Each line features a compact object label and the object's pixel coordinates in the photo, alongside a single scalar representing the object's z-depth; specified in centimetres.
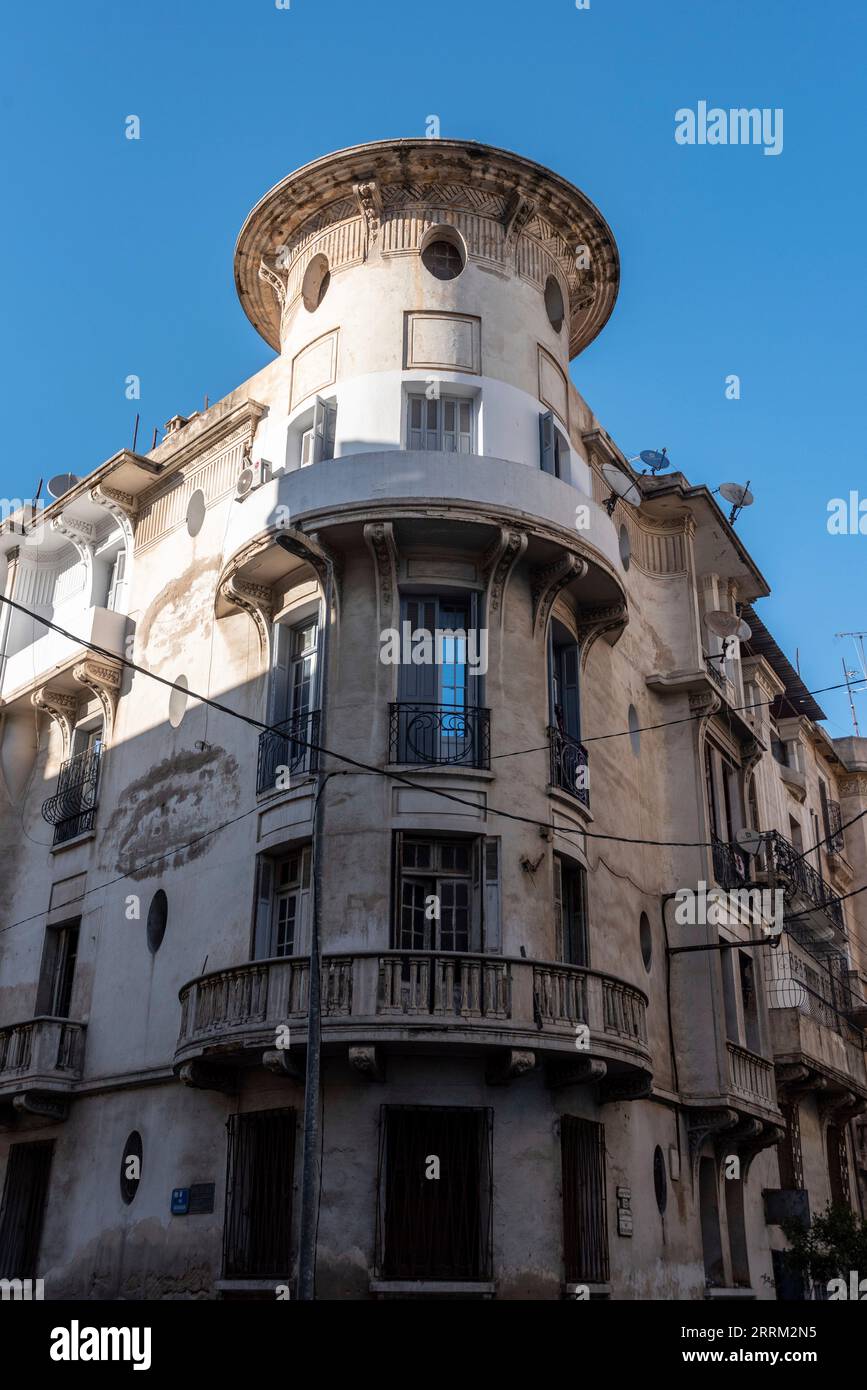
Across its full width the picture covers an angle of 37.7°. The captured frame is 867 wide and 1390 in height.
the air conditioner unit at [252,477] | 2328
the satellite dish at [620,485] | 2497
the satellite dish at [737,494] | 2753
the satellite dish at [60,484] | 3056
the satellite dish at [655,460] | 2649
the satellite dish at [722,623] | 2792
